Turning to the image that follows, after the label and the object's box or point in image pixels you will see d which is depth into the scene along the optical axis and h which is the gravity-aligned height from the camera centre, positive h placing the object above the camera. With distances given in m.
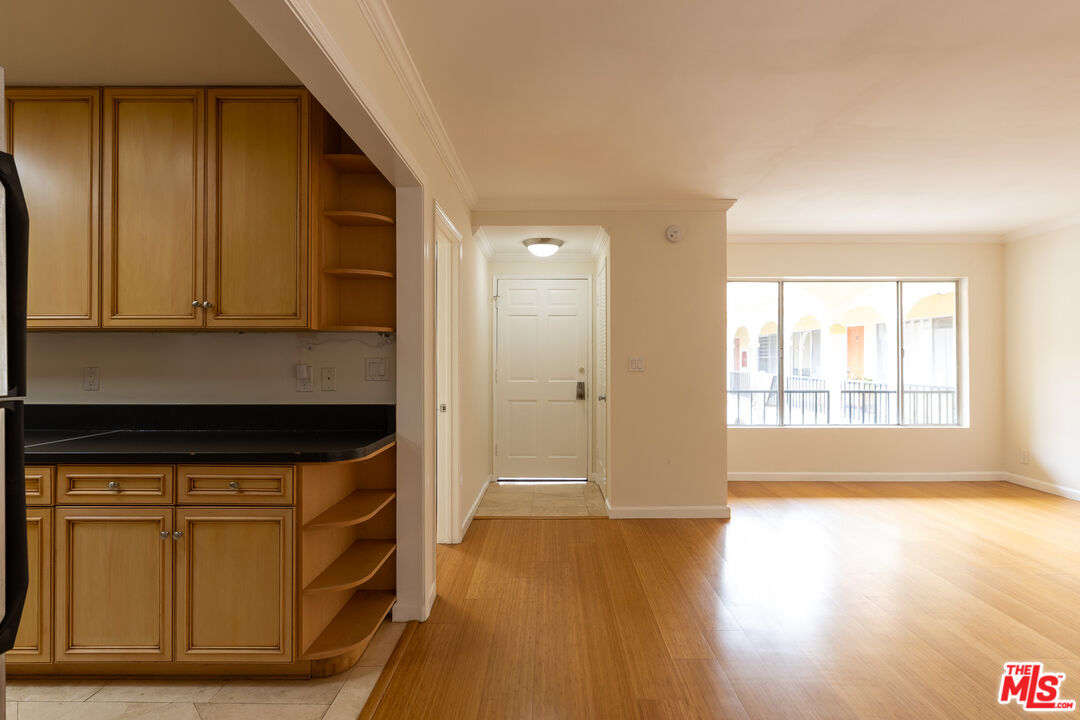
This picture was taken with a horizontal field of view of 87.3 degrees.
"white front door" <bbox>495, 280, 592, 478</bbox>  5.59 +0.10
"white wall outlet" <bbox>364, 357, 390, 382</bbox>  2.76 -0.04
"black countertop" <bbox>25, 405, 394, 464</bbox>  2.23 -0.31
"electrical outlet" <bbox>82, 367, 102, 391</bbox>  2.68 -0.08
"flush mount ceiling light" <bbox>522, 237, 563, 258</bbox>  4.74 +0.97
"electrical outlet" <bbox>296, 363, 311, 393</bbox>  2.73 -0.07
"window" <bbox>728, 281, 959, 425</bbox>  5.83 +0.09
